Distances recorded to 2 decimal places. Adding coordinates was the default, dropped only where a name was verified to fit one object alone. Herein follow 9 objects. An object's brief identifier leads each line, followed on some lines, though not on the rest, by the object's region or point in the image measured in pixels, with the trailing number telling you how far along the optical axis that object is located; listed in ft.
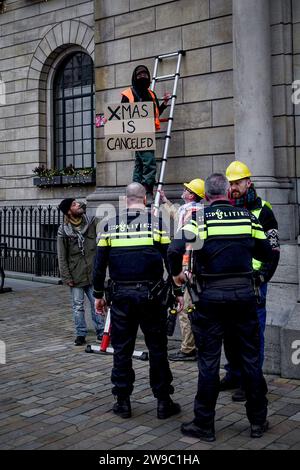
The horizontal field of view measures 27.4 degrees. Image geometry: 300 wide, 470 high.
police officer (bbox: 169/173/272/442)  16.07
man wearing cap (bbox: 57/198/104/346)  27.73
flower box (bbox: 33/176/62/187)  63.72
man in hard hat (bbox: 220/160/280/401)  19.26
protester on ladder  30.07
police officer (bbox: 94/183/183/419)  17.88
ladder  30.14
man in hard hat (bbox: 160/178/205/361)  22.85
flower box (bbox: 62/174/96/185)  60.44
